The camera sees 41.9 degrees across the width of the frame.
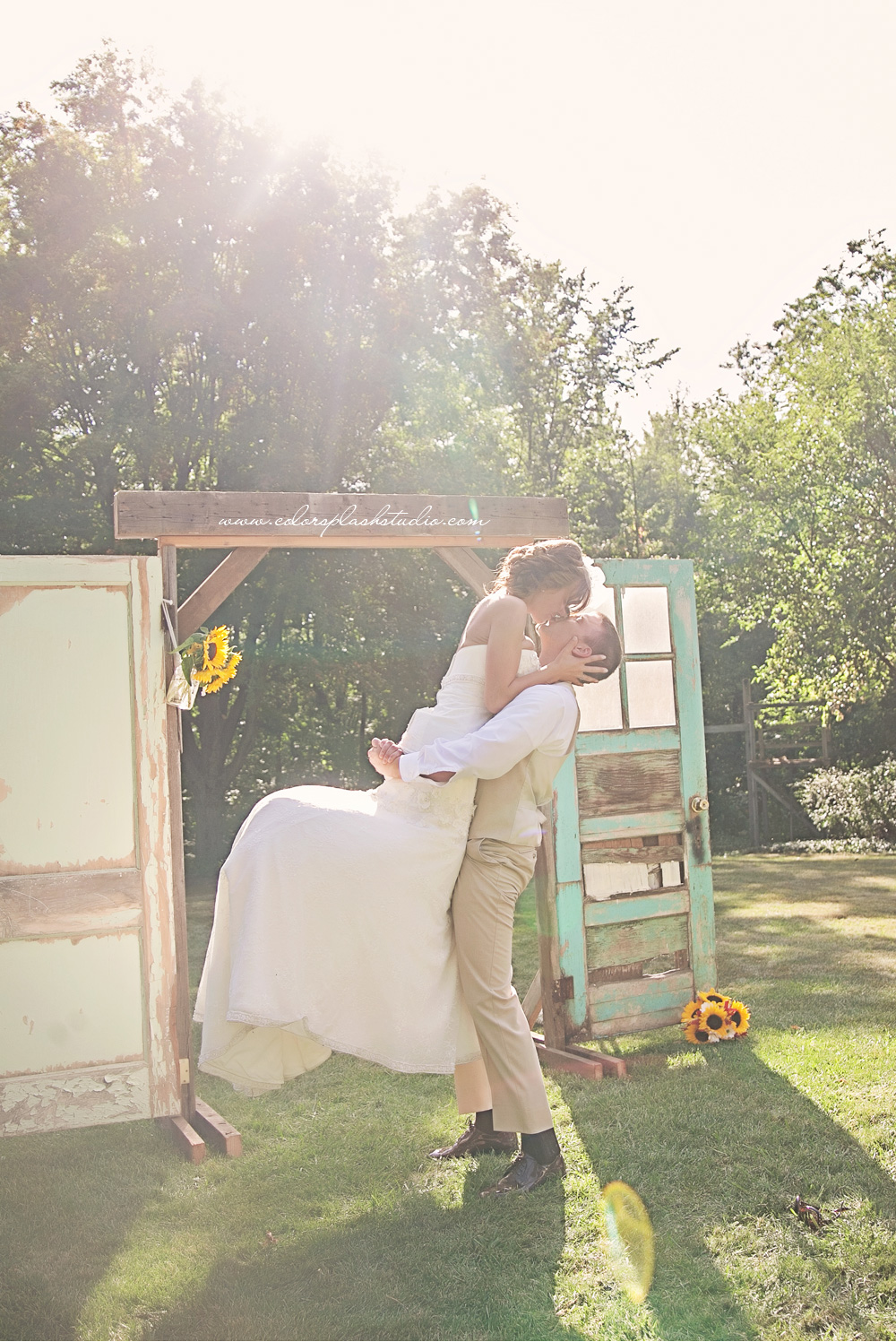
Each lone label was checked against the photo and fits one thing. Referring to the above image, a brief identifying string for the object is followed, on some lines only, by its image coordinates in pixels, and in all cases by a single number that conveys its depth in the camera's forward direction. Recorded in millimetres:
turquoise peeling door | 5445
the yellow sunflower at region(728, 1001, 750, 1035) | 5449
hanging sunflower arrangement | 4613
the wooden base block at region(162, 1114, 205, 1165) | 4355
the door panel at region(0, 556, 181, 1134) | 4438
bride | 3537
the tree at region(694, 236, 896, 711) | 15219
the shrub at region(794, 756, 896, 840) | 14438
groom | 3637
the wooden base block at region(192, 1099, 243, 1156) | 4430
